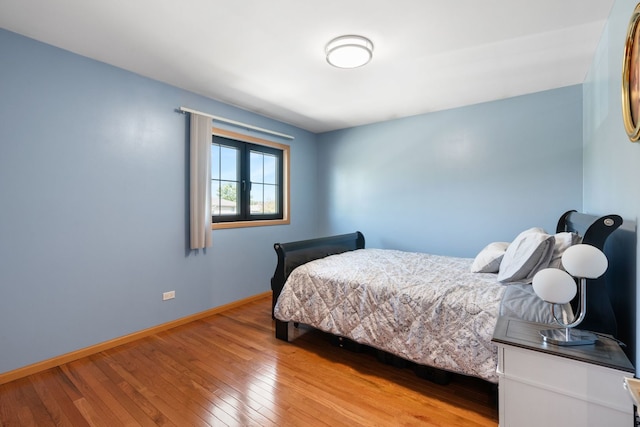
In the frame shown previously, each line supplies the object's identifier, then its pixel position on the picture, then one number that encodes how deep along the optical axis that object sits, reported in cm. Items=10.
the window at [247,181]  342
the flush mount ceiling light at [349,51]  206
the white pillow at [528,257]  185
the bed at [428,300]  146
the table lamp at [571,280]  114
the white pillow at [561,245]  179
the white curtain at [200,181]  300
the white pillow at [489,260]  231
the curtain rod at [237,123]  296
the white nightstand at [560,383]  107
